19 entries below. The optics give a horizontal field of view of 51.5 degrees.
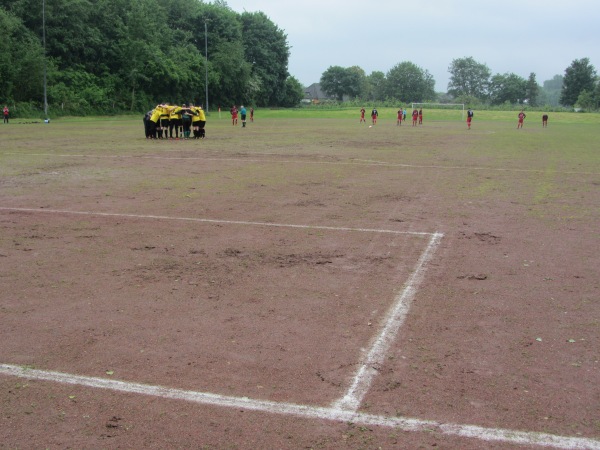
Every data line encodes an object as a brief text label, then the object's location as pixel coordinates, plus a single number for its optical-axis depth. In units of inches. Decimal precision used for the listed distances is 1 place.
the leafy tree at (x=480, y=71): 7829.7
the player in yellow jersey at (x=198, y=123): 1279.5
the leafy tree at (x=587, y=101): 4685.0
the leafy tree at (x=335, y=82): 7017.7
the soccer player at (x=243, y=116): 1909.0
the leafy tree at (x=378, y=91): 7618.1
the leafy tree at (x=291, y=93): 4815.5
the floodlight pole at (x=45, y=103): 2159.2
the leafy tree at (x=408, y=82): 7416.3
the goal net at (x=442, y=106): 4170.8
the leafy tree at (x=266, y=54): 4507.9
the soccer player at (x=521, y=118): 2278.8
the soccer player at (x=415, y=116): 2378.1
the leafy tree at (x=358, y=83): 6993.1
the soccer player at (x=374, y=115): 2362.2
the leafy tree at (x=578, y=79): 5605.3
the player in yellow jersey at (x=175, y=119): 1246.3
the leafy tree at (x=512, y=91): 6717.5
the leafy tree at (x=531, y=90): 6648.6
